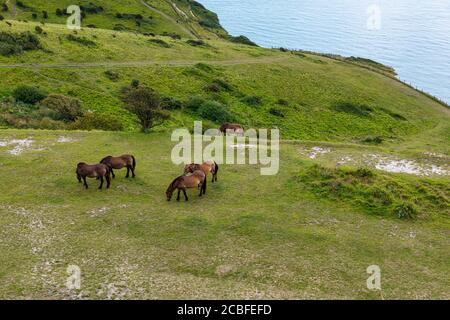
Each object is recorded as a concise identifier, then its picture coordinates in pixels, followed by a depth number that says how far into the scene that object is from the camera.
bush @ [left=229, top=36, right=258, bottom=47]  118.84
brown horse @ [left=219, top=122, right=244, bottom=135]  39.47
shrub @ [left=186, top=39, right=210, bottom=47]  90.56
